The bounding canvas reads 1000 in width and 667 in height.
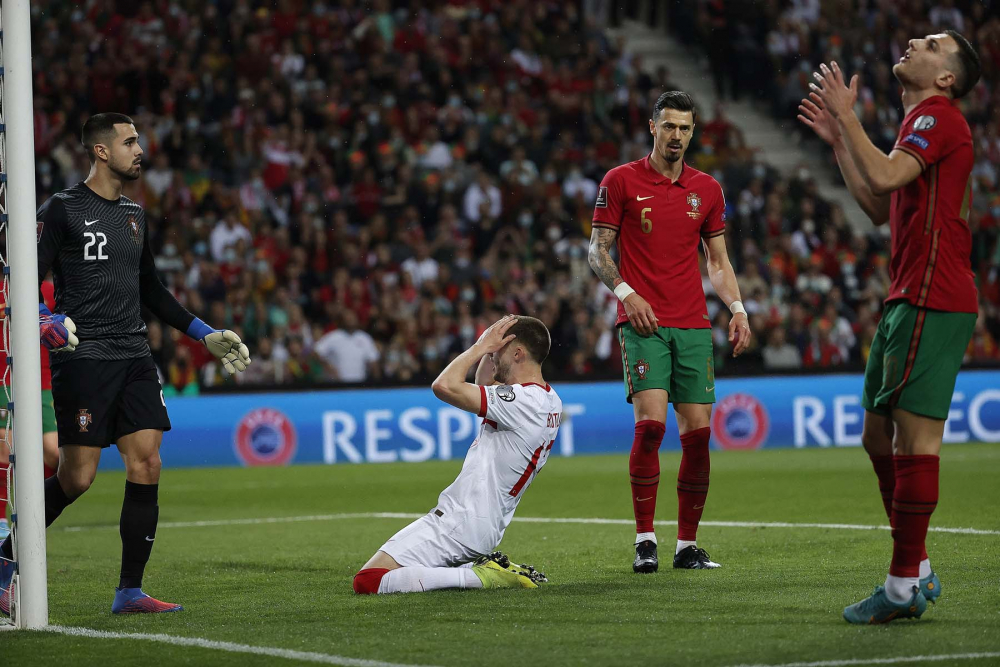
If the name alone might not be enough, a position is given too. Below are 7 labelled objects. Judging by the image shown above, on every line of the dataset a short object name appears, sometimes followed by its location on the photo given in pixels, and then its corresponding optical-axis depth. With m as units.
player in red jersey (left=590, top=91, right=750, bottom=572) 14.02
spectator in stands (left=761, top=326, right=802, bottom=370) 35.78
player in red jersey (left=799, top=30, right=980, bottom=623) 9.81
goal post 10.60
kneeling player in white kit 12.23
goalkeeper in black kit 11.70
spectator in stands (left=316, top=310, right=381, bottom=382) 33.81
